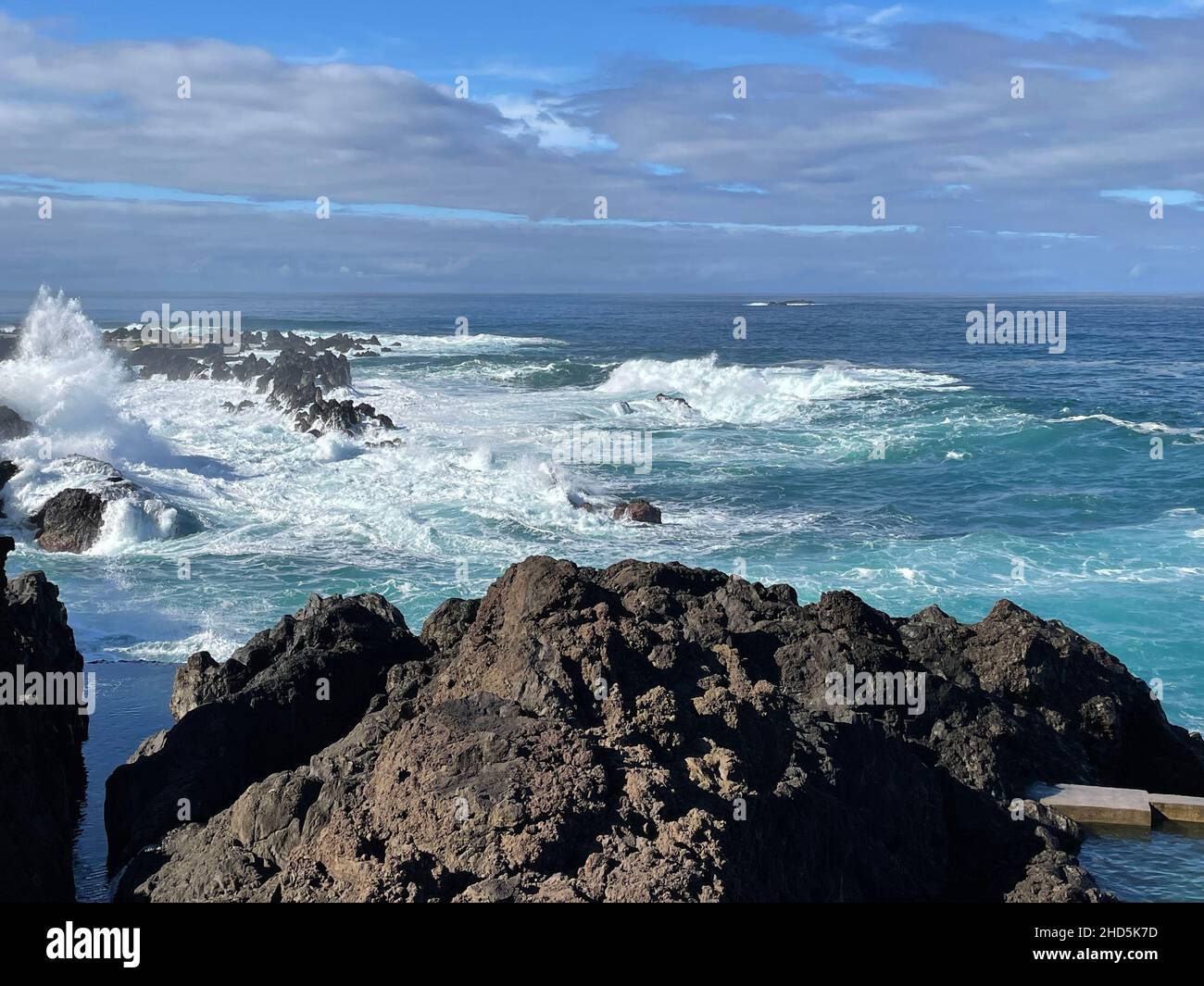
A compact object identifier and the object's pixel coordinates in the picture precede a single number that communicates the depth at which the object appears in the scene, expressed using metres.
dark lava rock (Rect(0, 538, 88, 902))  7.43
